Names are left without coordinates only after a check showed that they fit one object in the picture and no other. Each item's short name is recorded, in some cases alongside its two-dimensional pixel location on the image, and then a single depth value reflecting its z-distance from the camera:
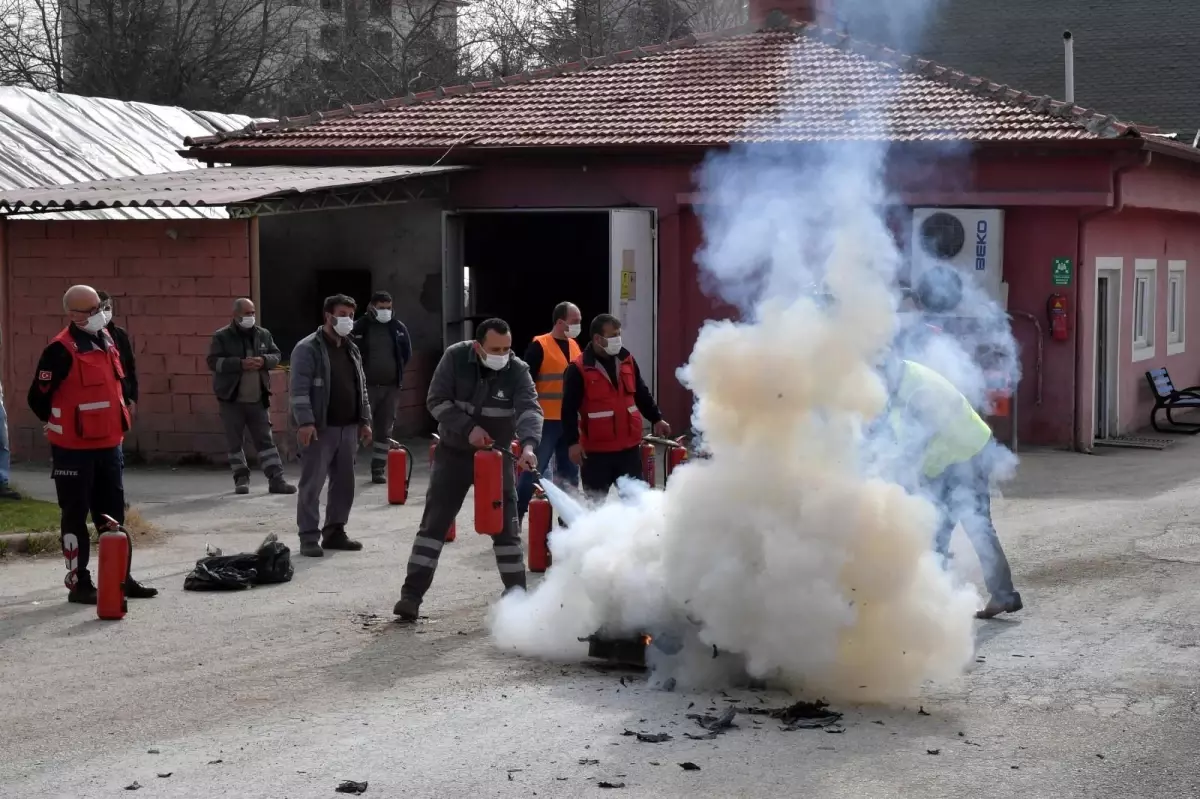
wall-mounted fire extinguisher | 18.08
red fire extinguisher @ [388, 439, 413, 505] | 13.33
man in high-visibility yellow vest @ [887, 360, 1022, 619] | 8.59
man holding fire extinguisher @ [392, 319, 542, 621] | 9.12
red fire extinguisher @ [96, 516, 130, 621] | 8.95
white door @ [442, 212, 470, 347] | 19.14
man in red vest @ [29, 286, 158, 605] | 9.41
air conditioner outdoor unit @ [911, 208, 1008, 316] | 17.97
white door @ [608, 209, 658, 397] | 18.16
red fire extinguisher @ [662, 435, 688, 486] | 10.42
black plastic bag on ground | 10.04
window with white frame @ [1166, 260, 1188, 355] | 22.80
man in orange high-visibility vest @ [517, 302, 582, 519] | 12.11
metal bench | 20.52
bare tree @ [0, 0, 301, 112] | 37.59
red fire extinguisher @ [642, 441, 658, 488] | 11.30
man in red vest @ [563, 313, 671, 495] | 10.39
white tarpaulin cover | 20.27
